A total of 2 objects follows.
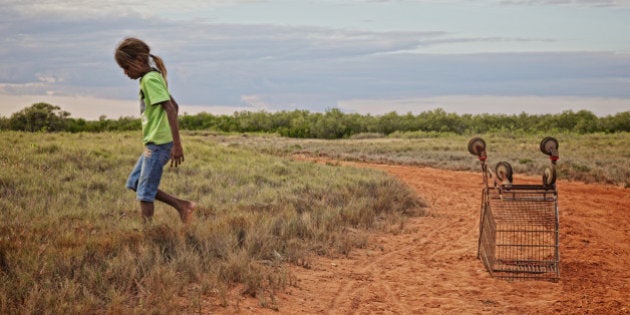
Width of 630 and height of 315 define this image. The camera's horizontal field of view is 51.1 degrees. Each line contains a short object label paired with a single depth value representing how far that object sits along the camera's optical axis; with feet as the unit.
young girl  25.63
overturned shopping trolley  26.89
